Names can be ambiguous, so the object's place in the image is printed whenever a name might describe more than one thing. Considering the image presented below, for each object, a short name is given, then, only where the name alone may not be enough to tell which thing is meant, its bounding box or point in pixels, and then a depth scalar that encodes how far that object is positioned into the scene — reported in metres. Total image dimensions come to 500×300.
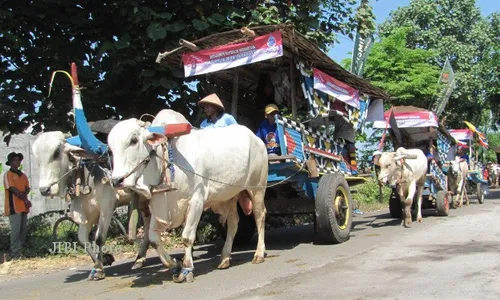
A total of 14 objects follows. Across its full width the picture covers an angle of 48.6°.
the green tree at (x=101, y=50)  9.20
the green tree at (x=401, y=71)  20.95
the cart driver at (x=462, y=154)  17.78
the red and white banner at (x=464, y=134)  19.95
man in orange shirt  9.26
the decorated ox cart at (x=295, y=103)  8.13
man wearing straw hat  7.91
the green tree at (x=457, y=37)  24.66
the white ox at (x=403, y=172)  11.46
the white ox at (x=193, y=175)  6.17
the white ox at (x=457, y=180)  16.41
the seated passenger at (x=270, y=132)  8.47
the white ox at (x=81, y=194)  6.84
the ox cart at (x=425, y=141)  13.18
